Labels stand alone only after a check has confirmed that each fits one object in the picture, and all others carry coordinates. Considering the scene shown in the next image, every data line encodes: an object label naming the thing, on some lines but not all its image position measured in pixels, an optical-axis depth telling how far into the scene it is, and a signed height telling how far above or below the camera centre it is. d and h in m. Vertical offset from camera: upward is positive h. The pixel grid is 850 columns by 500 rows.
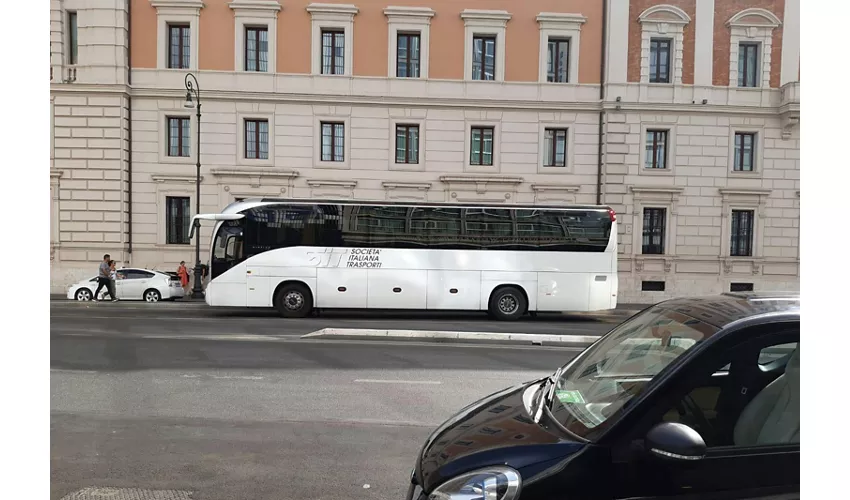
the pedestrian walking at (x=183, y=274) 20.31 -2.41
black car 2.17 -0.98
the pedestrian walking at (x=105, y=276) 17.66 -2.22
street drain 3.74 -2.12
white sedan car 18.44 -2.69
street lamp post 19.14 +1.79
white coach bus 14.21 -1.05
